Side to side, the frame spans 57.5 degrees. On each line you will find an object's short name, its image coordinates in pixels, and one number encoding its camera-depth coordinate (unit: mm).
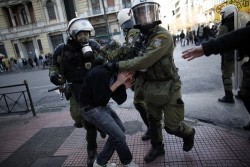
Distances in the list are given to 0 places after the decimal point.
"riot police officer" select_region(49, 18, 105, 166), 2911
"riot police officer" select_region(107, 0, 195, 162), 2441
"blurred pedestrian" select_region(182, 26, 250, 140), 2248
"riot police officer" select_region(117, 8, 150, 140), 3260
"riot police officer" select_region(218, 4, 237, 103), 4660
